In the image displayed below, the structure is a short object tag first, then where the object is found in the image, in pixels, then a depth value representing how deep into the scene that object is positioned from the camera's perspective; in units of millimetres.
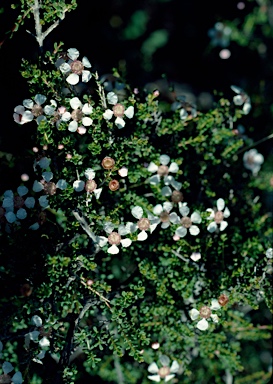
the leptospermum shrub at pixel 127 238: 396
